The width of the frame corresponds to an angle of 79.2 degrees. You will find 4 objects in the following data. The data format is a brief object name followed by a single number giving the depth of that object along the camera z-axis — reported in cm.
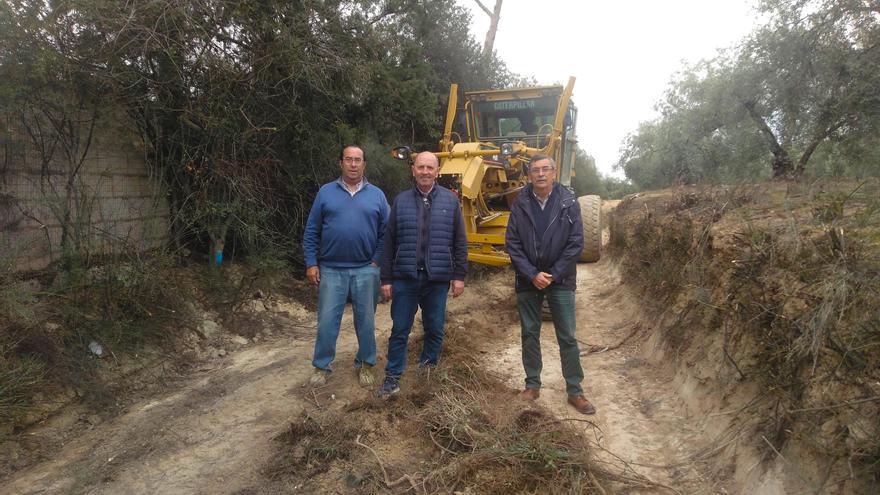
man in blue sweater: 397
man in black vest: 388
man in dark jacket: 371
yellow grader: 693
